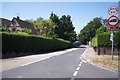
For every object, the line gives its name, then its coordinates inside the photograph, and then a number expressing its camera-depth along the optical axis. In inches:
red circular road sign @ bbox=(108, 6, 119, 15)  273.4
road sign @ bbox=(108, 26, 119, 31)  286.7
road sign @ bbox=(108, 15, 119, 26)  280.5
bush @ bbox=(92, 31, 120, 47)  496.5
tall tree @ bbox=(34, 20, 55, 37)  1119.8
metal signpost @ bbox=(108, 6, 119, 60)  274.6
